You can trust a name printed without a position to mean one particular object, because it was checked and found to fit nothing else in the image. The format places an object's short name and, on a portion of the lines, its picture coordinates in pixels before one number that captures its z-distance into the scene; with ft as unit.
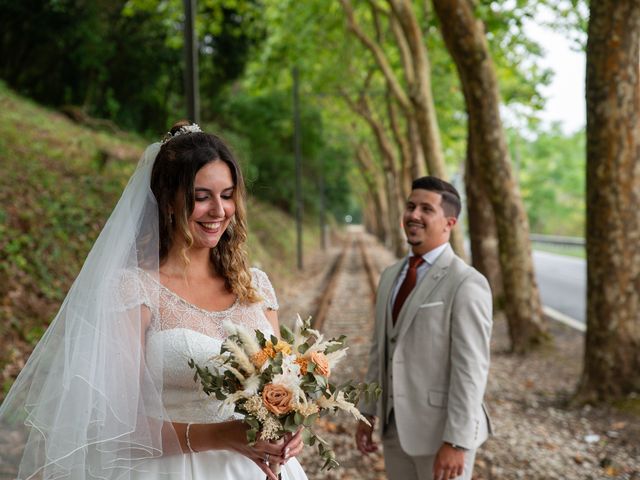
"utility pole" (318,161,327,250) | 129.80
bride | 7.97
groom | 11.09
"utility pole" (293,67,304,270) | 77.95
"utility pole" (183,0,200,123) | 22.35
